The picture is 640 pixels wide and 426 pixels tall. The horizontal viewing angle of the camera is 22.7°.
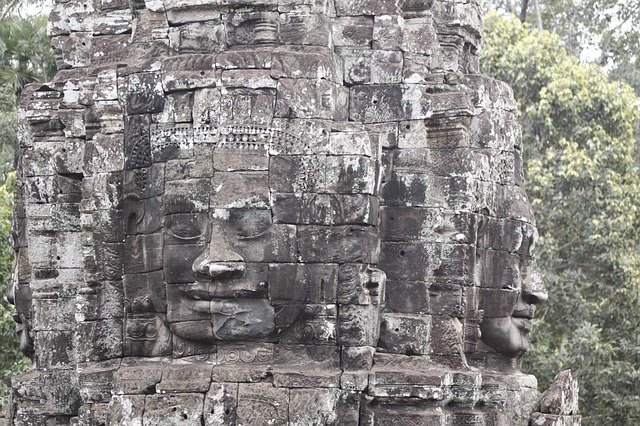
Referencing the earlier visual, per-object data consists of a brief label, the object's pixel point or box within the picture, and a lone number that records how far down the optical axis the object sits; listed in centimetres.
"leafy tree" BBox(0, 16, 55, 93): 2425
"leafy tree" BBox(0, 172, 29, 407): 2200
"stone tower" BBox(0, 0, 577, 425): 1323
